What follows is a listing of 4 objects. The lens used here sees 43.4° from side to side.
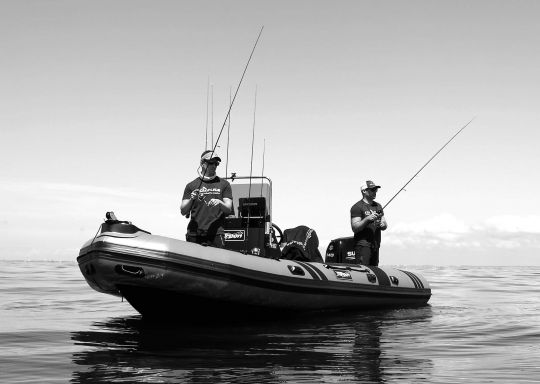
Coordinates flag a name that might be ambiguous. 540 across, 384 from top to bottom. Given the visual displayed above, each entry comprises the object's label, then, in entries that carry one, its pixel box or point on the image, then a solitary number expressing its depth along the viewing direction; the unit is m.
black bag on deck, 9.98
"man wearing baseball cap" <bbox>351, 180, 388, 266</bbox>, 10.37
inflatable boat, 7.62
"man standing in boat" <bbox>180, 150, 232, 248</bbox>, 8.04
